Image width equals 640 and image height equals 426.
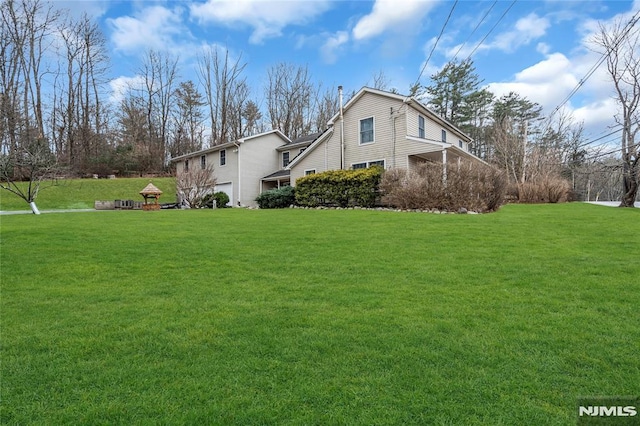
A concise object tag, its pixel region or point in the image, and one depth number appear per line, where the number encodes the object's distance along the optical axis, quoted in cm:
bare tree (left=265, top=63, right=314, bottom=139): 3375
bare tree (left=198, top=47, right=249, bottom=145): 3403
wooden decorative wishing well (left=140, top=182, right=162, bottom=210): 1784
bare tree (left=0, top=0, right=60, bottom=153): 2734
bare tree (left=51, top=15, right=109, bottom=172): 3097
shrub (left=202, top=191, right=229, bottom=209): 2230
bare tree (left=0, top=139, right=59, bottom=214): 1330
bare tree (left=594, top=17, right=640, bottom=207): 1588
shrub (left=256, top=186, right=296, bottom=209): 1922
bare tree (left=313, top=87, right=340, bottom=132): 3291
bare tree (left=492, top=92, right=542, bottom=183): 2653
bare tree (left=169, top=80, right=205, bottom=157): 3450
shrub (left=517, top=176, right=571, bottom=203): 2073
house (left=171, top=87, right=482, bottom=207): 1705
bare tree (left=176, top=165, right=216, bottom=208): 2066
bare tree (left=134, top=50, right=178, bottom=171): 3503
